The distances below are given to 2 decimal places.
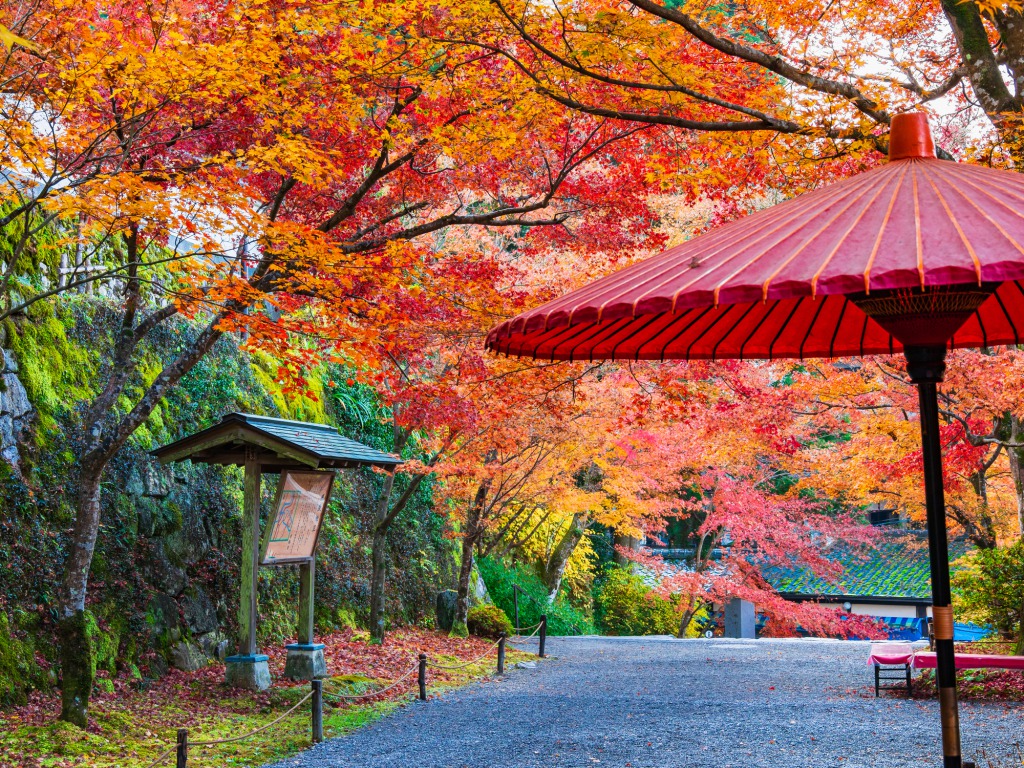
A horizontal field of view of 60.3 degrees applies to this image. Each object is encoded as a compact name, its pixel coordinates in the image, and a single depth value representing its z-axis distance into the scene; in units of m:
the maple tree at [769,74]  5.92
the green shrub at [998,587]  11.71
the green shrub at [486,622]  17.02
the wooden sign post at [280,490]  9.59
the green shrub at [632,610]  23.55
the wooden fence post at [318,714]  8.17
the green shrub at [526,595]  20.11
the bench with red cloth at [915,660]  9.97
